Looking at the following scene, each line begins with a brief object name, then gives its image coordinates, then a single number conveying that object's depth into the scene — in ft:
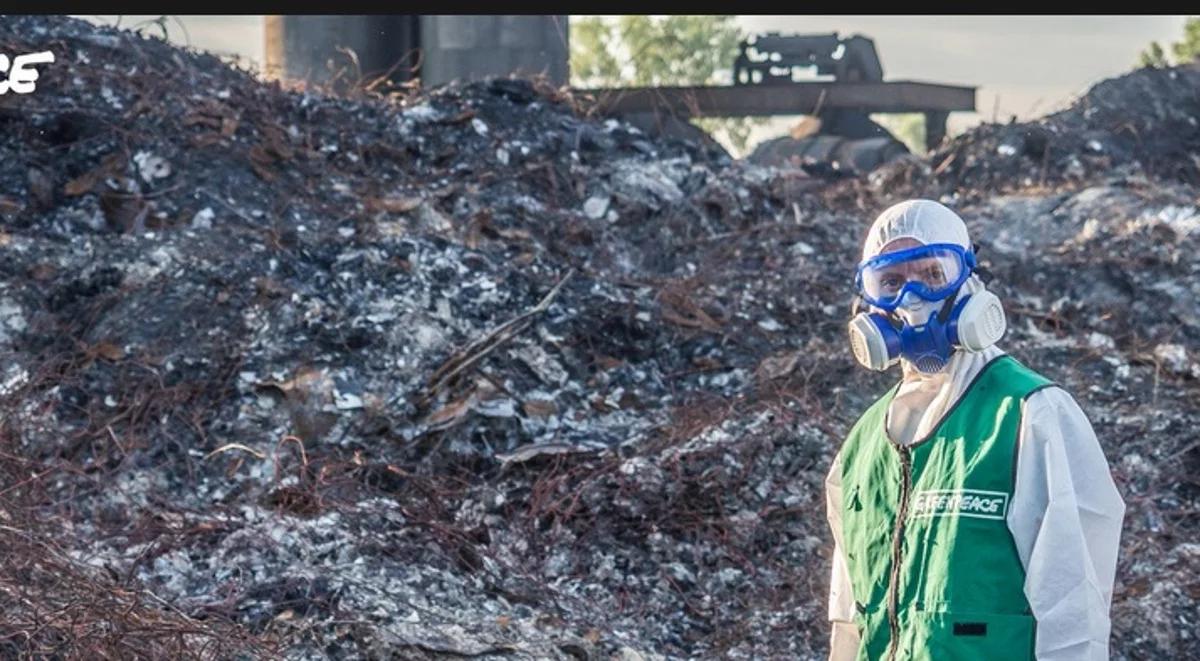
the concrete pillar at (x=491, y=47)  52.24
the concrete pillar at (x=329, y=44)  49.60
